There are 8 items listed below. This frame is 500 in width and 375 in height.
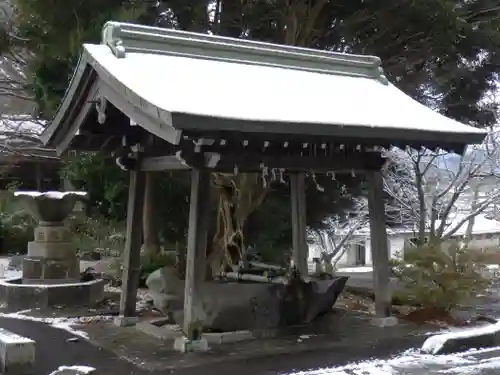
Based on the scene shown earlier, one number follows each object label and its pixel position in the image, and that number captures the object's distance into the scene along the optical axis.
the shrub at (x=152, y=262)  12.93
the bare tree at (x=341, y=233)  19.97
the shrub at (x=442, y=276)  9.23
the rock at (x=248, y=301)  7.72
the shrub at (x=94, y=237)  19.14
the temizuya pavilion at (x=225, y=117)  6.75
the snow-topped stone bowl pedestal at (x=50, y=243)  11.48
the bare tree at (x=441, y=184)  16.67
